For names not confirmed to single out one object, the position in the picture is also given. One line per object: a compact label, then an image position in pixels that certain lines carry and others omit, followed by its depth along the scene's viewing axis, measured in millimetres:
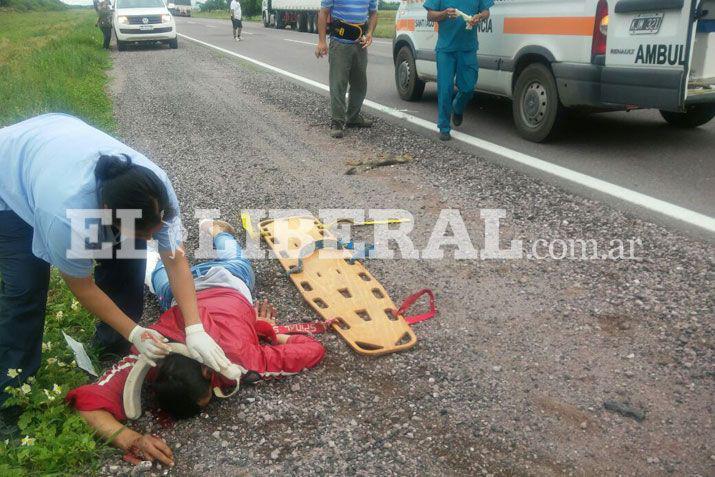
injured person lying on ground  2648
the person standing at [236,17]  23906
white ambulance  5211
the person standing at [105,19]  19188
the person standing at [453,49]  6492
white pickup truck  18891
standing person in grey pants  7336
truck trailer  29812
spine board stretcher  3299
